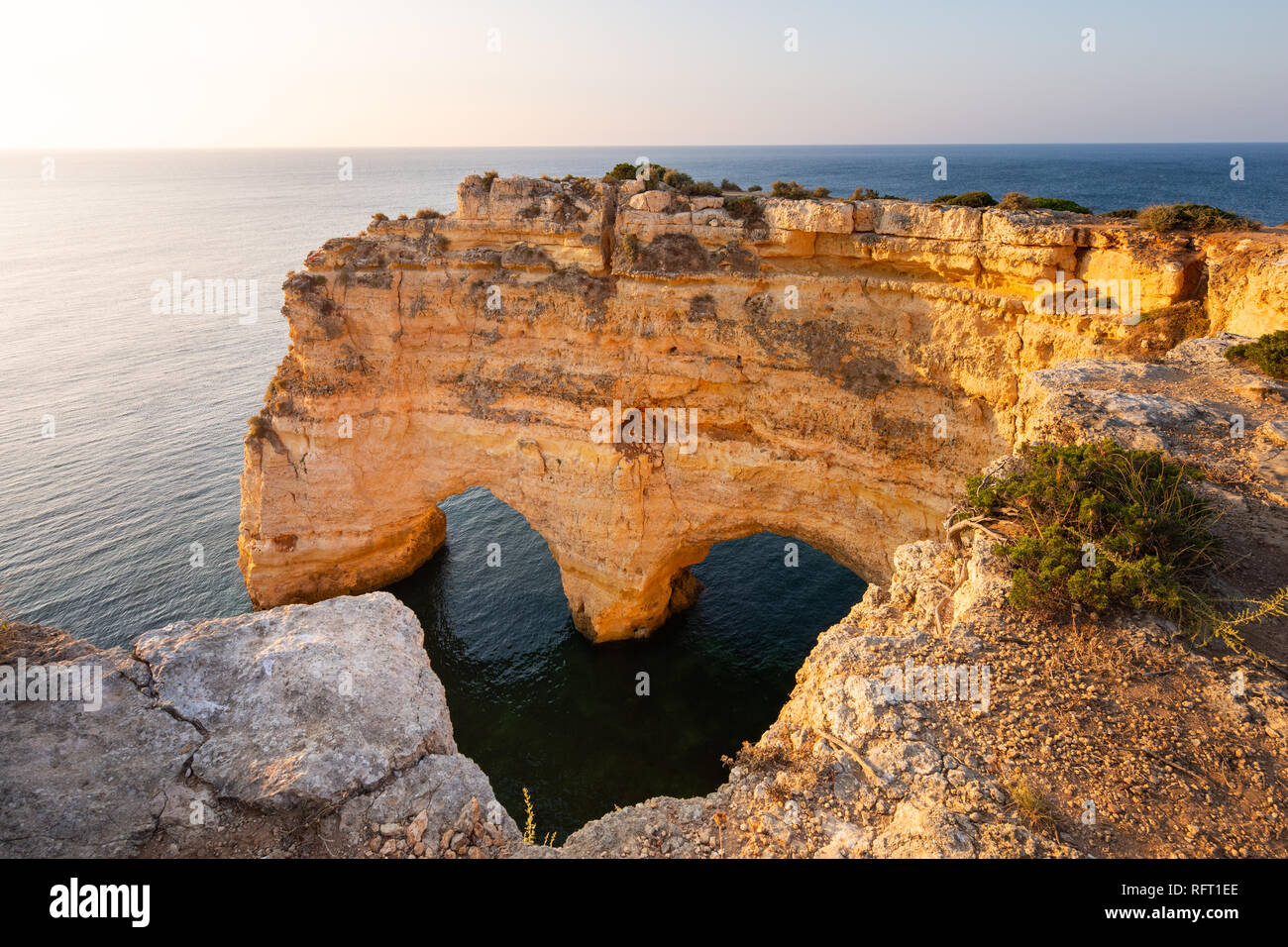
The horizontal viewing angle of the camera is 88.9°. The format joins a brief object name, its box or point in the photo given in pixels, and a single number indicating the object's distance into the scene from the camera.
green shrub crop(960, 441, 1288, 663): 7.54
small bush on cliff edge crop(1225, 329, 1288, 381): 11.56
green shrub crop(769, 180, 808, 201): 19.95
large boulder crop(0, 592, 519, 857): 4.75
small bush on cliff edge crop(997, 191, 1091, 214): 17.44
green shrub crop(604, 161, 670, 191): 21.22
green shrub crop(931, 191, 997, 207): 19.72
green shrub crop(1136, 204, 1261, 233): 14.95
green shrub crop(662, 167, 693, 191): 22.01
